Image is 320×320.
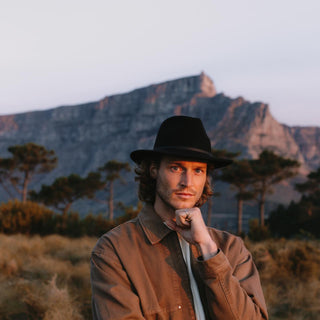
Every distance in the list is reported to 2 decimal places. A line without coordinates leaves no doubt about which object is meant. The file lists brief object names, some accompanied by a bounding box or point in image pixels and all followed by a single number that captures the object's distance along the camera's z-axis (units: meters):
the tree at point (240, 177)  31.53
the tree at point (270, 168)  31.69
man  1.83
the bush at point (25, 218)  14.41
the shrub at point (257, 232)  15.65
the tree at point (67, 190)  30.00
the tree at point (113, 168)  41.09
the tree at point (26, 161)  33.75
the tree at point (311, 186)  34.56
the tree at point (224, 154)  31.92
